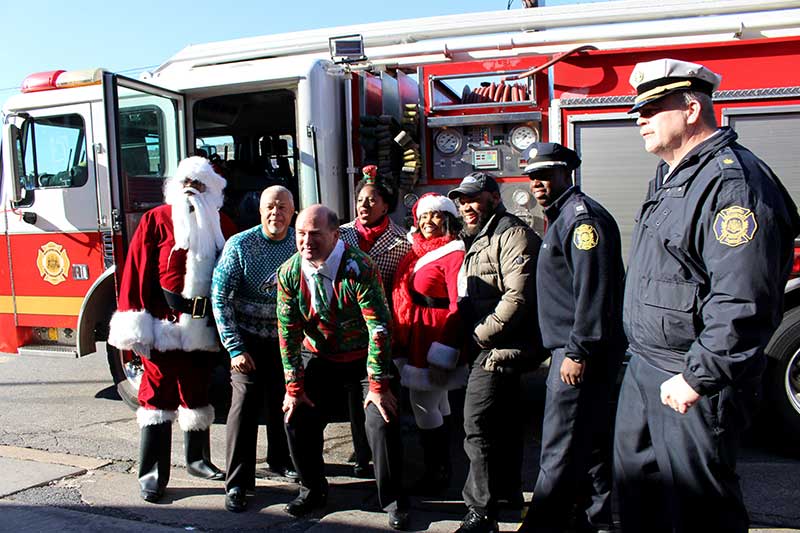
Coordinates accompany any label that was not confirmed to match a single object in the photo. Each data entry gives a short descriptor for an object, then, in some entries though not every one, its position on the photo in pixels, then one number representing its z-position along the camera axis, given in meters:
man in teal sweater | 3.81
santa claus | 3.97
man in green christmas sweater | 3.53
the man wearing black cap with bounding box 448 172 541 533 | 3.35
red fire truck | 4.49
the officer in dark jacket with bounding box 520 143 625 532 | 3.01
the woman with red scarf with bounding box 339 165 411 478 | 4.14
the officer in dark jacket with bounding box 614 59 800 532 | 2.07
